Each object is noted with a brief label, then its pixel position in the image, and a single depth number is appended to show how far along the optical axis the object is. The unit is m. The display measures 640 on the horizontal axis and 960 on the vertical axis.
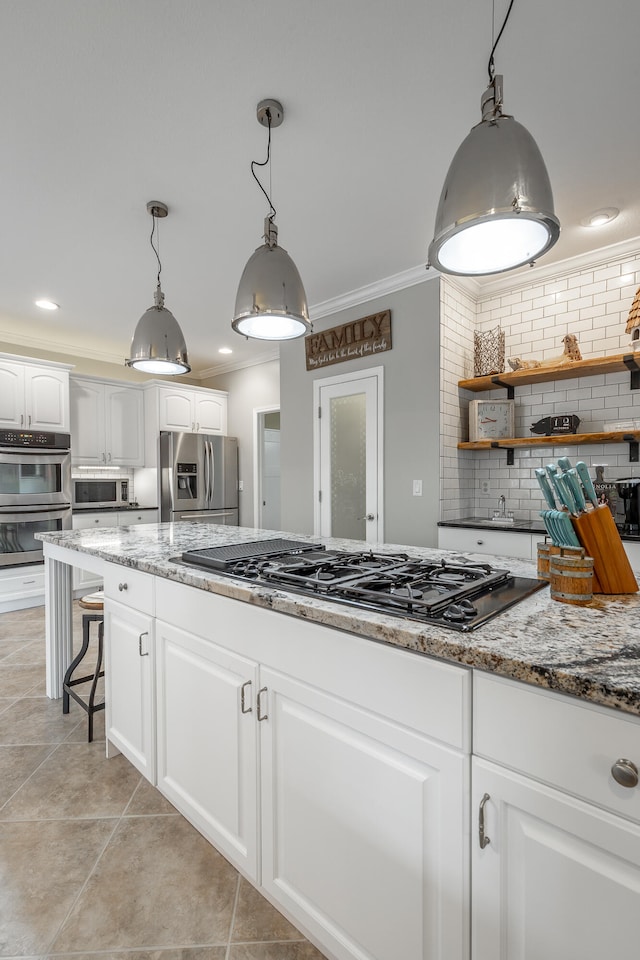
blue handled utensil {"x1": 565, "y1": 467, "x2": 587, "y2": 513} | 1.11
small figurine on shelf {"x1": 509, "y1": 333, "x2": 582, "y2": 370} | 3.15
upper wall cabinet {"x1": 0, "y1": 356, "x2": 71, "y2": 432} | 4.42
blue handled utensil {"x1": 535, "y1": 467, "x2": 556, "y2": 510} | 1.19
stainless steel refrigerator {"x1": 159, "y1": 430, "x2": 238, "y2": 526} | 5.44
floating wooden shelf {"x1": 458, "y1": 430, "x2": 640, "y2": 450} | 2.94
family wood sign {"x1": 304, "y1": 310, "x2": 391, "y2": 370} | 3.74
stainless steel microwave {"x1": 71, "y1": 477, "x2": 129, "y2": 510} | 5.15
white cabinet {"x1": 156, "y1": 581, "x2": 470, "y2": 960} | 0.92
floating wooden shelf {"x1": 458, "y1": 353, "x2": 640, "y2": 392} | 2.93
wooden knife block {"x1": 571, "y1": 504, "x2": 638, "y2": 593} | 1.12
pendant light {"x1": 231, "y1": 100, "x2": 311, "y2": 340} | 1.83
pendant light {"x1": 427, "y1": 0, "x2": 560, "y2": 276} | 1.13
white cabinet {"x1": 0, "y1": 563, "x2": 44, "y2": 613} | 4.39
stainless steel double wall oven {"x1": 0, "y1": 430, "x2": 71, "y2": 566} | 4.39
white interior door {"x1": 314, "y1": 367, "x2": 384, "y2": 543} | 3.80
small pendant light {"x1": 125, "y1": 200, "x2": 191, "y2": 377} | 2.52
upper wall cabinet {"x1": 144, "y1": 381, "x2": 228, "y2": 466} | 5.51
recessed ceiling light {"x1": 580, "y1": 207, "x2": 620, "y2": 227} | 2.74
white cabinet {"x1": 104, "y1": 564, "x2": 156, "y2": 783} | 1.75
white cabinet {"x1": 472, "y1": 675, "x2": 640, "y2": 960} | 0.72
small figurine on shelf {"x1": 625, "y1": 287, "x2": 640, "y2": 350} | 2.85
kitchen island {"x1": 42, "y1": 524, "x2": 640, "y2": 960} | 0.75
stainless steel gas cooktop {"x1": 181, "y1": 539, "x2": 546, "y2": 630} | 1.04
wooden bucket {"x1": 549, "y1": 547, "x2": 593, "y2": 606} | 1.12
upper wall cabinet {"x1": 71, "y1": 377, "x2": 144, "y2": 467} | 5.11
